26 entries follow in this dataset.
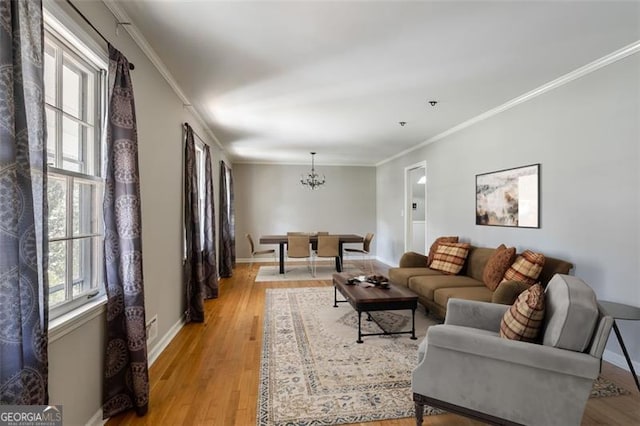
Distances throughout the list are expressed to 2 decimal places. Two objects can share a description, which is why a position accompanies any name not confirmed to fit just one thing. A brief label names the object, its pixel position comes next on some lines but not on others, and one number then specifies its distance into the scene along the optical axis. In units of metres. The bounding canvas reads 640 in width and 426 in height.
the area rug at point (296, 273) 5.92
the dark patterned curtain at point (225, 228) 6.00
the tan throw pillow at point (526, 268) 2.92
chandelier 8.04
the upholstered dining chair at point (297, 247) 6.02
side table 2.01
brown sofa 2.74
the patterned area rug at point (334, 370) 1.98
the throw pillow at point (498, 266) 3.27
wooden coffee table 3.00
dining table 6.19
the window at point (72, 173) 1.59
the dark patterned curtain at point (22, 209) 1.08
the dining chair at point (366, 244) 6.49
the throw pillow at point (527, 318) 1.69
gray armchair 1.50
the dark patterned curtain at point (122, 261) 1.91
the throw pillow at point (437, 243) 4.52
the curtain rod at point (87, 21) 1.59
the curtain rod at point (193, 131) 3.57
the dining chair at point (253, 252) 6.38
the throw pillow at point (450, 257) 4.04
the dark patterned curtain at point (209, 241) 4.42
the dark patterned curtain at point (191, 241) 3.55
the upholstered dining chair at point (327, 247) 6.07
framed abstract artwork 3.38
